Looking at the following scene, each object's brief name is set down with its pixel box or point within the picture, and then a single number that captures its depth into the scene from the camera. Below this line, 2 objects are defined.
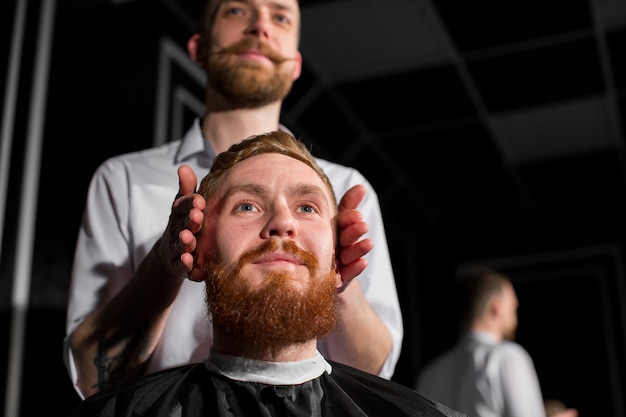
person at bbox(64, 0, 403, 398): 1.54
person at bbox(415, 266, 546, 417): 3.52
